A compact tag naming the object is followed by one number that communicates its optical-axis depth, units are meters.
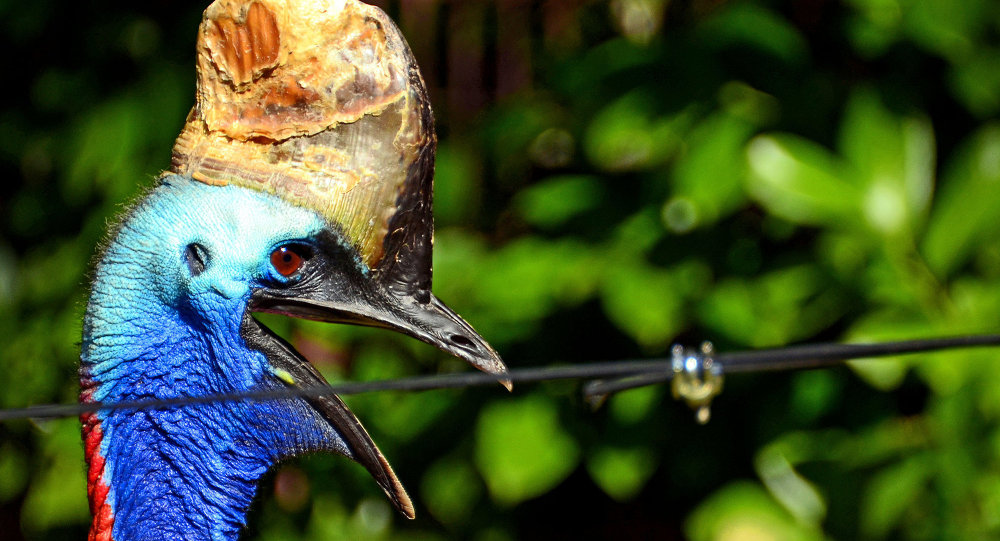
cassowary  4.70
